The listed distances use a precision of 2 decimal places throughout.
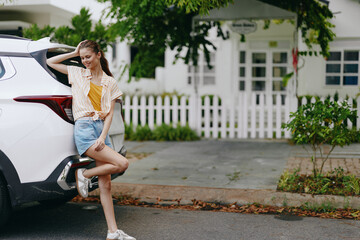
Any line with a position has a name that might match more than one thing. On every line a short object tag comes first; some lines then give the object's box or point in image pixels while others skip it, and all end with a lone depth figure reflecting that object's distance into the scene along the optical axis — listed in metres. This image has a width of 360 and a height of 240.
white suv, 4.24
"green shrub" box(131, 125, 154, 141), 11.80
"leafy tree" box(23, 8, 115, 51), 8.89
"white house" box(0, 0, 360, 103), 13.55
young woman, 4.31
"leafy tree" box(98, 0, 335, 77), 9.74
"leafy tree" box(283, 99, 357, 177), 6.14
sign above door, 12.34
